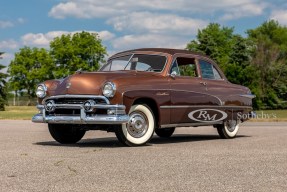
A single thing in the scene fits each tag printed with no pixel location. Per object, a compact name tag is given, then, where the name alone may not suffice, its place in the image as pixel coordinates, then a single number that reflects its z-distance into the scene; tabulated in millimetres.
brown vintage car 8695
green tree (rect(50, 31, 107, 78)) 74562
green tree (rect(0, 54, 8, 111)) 69019
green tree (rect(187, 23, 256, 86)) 57438
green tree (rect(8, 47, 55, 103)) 83031
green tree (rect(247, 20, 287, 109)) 60562
